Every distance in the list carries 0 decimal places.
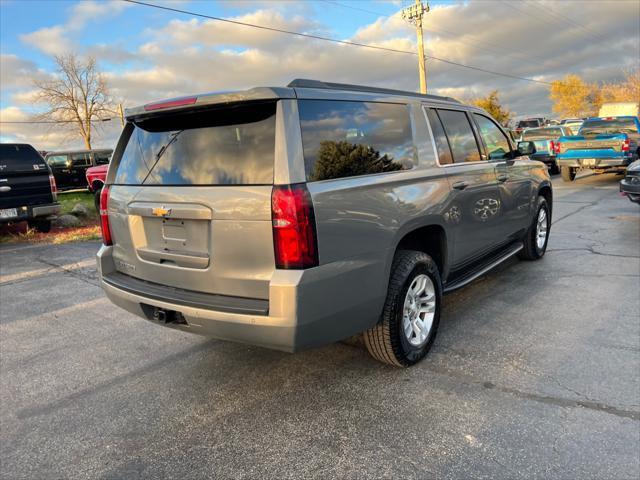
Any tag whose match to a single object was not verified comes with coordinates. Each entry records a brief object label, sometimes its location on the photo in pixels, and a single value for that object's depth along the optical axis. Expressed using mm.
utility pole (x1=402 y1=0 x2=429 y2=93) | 27750
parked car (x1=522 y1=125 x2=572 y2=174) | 17500
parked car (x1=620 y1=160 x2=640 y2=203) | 7953
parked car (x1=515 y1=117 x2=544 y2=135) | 34938
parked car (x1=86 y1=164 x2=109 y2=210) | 13922
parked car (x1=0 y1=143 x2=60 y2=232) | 8906
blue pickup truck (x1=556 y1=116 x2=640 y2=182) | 13422
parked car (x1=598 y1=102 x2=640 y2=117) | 28828
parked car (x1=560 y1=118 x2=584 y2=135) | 25559
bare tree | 41938
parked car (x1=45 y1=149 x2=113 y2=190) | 21719
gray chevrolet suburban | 2598
